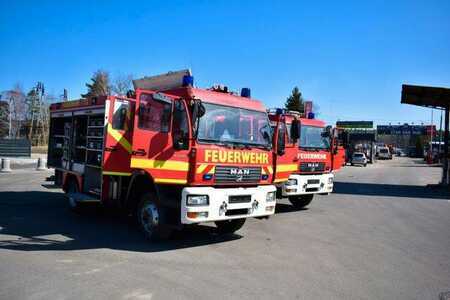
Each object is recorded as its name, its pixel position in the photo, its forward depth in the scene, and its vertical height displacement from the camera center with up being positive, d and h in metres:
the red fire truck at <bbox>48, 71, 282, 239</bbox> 7.05 -0.12
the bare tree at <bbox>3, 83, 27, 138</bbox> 69.74 +5.59
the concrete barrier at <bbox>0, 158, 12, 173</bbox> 23.62 -1.36
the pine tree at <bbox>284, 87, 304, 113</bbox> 69.25 +9.07
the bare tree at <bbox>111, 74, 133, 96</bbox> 49.41 +6.90
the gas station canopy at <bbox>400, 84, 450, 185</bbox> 22.61 +3.58
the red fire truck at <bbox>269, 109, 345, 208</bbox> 10.46 -0.08
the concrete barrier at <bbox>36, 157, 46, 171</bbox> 25.47 -1.44
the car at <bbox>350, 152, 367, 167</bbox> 50.00 -0.22
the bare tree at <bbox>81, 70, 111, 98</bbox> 64.31 +9.93
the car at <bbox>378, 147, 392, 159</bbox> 75.94 +0.92
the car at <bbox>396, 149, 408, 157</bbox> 110.00 +1.51
